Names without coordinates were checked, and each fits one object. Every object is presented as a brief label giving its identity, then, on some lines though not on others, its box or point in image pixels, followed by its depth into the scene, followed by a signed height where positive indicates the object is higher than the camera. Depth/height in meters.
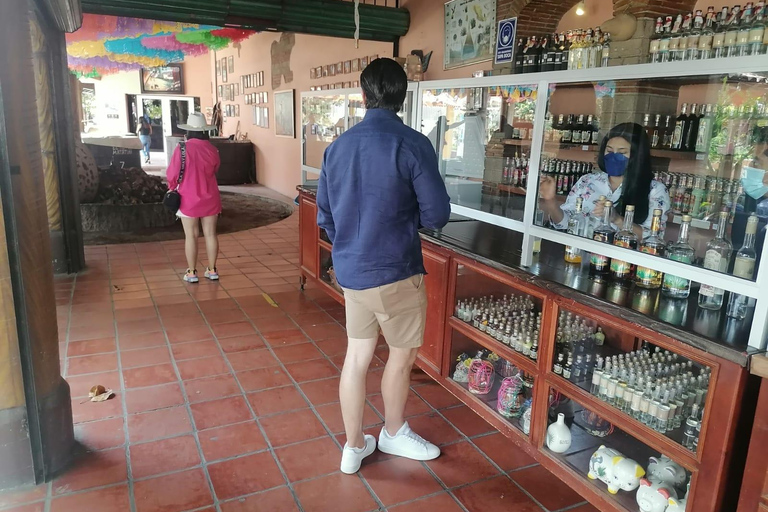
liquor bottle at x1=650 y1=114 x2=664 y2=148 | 3.33 +0.07
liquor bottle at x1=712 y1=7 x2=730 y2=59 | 2.48 +0.49
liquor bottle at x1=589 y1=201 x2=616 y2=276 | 2.22 -0.38
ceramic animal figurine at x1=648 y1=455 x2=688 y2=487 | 1.96 -1.18
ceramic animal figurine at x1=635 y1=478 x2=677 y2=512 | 1.87 -1.20
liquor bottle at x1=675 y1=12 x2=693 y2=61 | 2.70 +0.53
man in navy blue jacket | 2.02 -0.32
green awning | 4.57 +1.05
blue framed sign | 4.36 +0.79
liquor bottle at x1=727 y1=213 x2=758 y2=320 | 1.78 -0.39
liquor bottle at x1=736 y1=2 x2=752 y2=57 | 2.34 +0.47
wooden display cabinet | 1.64 -0.97
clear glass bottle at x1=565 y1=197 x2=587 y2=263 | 2.52 -0.39
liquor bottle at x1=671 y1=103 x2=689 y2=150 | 3.39 +0.09
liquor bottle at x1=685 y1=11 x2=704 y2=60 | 2.64 +0.52
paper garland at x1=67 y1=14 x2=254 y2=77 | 7.61 +1.57
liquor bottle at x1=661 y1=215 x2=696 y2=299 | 2.01 -0.40
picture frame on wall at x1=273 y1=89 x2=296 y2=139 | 9.87 +0.33
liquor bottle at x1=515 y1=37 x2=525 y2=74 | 4.28 +0.66
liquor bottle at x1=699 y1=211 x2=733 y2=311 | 1.89 -0.40
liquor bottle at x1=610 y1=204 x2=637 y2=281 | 2.23 -0.50
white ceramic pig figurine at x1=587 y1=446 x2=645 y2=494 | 1.99 -1.21
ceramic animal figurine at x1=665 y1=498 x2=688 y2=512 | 1.82 -1.20
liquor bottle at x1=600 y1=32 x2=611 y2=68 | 2.88 +0.47
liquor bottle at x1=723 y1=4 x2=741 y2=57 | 2.41 +0.48
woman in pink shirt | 4.69 -0.53
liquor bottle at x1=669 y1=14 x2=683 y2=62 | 2.78 +0.54
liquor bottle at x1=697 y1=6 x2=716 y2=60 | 2.57 +0.50
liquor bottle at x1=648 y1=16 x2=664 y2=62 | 2.93 +0.54
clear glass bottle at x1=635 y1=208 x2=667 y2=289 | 2.06 -0.39
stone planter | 7.09 -1.20
